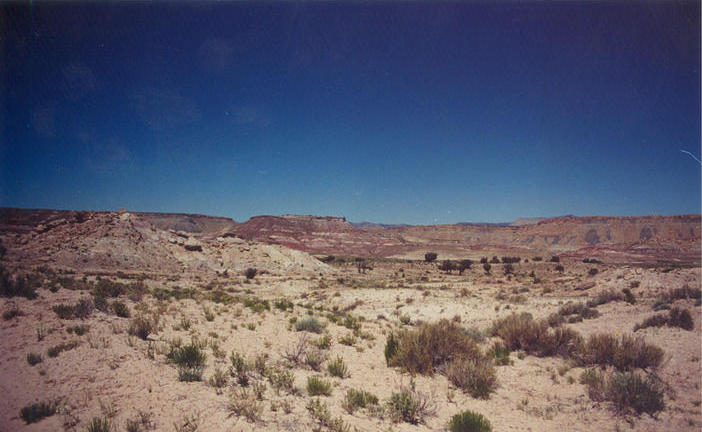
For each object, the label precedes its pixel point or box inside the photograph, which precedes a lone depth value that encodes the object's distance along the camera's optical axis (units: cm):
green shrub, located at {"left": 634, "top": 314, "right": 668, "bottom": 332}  875
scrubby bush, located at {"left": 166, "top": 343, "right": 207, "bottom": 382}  540
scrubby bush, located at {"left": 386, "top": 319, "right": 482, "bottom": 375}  657
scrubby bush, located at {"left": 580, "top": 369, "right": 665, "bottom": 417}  479
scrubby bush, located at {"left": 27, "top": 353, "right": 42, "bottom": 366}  497
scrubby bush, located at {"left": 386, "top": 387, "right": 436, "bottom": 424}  449
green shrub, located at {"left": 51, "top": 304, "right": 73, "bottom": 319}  728
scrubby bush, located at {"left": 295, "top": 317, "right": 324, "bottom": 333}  924
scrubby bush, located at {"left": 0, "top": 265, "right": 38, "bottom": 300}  880
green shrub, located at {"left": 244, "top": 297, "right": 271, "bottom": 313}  1155
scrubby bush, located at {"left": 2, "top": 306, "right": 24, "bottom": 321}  686
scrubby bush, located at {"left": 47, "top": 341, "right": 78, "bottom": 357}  531
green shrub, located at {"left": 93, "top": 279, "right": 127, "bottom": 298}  1047
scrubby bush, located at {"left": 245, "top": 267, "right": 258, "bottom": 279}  3008
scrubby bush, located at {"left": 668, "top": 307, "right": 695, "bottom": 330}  827
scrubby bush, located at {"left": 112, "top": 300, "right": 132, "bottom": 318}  824
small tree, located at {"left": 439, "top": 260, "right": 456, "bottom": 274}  4027
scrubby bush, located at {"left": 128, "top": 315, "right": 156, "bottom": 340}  671
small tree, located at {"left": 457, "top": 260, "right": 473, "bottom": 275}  3980
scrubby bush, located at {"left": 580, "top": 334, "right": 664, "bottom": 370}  632
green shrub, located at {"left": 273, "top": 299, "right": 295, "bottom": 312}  1249
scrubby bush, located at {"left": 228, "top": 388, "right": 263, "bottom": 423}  394
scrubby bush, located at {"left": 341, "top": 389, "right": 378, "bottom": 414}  460
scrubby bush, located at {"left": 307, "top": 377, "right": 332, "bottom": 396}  501
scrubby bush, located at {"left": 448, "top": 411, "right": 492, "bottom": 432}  425
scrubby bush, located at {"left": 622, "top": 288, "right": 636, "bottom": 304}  1223
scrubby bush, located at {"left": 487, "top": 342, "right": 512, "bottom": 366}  728
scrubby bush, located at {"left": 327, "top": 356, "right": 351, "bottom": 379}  609
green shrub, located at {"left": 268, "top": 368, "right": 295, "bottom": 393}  505
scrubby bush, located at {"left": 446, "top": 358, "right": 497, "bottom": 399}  563
